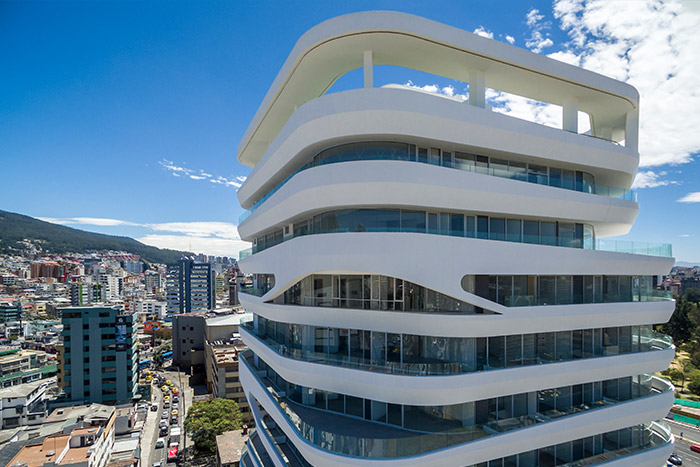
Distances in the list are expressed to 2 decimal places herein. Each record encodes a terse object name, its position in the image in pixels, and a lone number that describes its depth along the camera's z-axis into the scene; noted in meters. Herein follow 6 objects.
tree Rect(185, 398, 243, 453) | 45.22
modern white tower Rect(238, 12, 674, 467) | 13.67
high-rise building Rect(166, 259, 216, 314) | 146.25
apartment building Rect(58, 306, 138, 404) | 60.31
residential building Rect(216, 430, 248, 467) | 37.22
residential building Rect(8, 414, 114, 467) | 34.25
